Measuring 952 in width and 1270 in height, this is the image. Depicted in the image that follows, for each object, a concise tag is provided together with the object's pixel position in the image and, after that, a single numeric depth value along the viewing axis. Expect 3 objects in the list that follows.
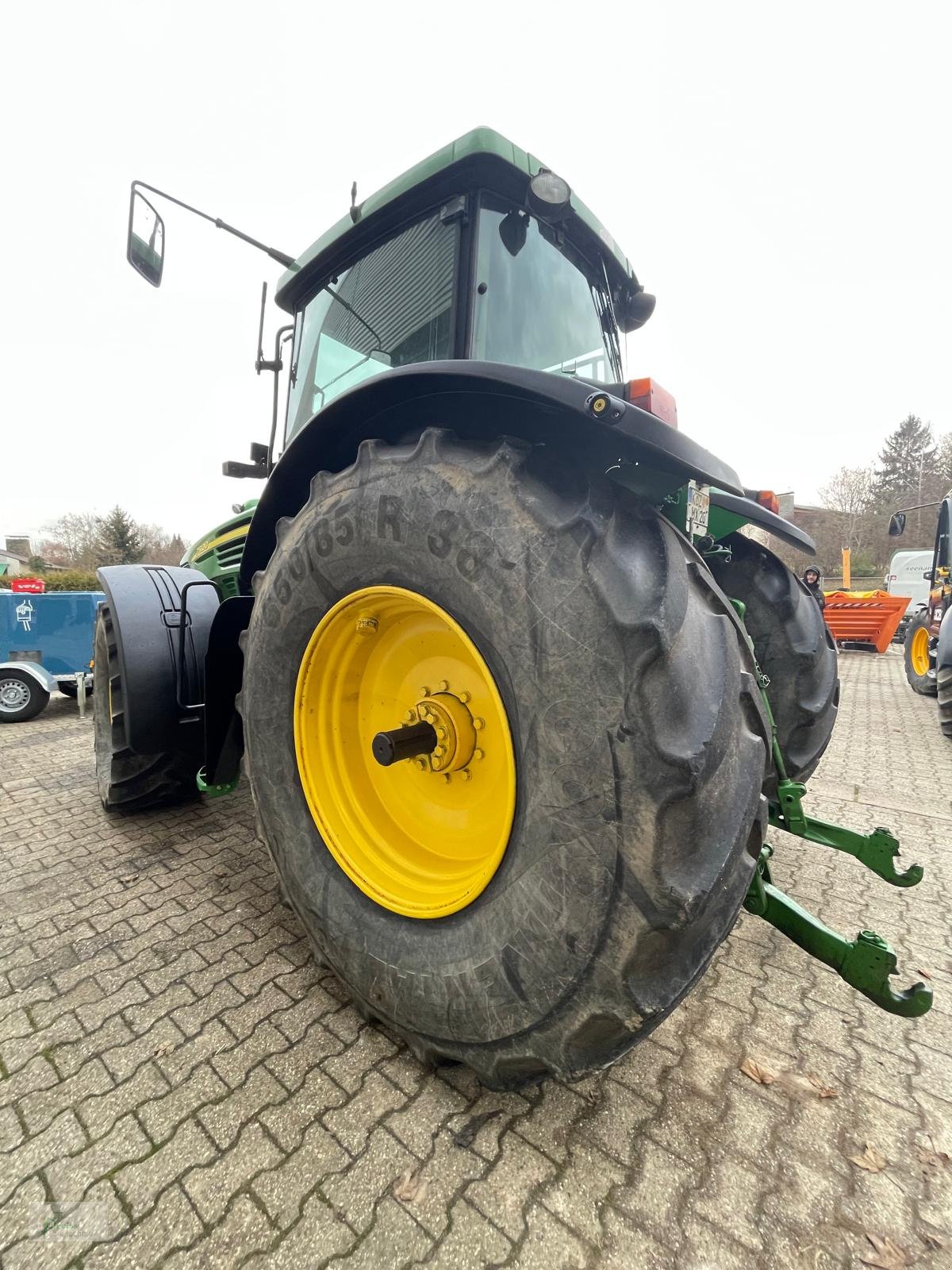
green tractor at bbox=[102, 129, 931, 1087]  1.05
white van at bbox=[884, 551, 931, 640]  14.27
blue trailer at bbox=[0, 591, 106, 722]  5.57
